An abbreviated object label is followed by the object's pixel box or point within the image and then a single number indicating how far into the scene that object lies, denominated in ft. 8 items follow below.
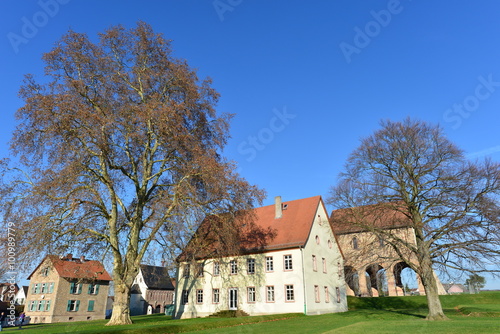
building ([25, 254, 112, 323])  150.82
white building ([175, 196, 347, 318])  95.71
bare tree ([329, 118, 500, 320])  64.75
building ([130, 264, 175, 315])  209.97
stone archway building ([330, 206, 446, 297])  71.26
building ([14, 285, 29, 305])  239.71
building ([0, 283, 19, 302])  166.66
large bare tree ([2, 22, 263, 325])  63.10
